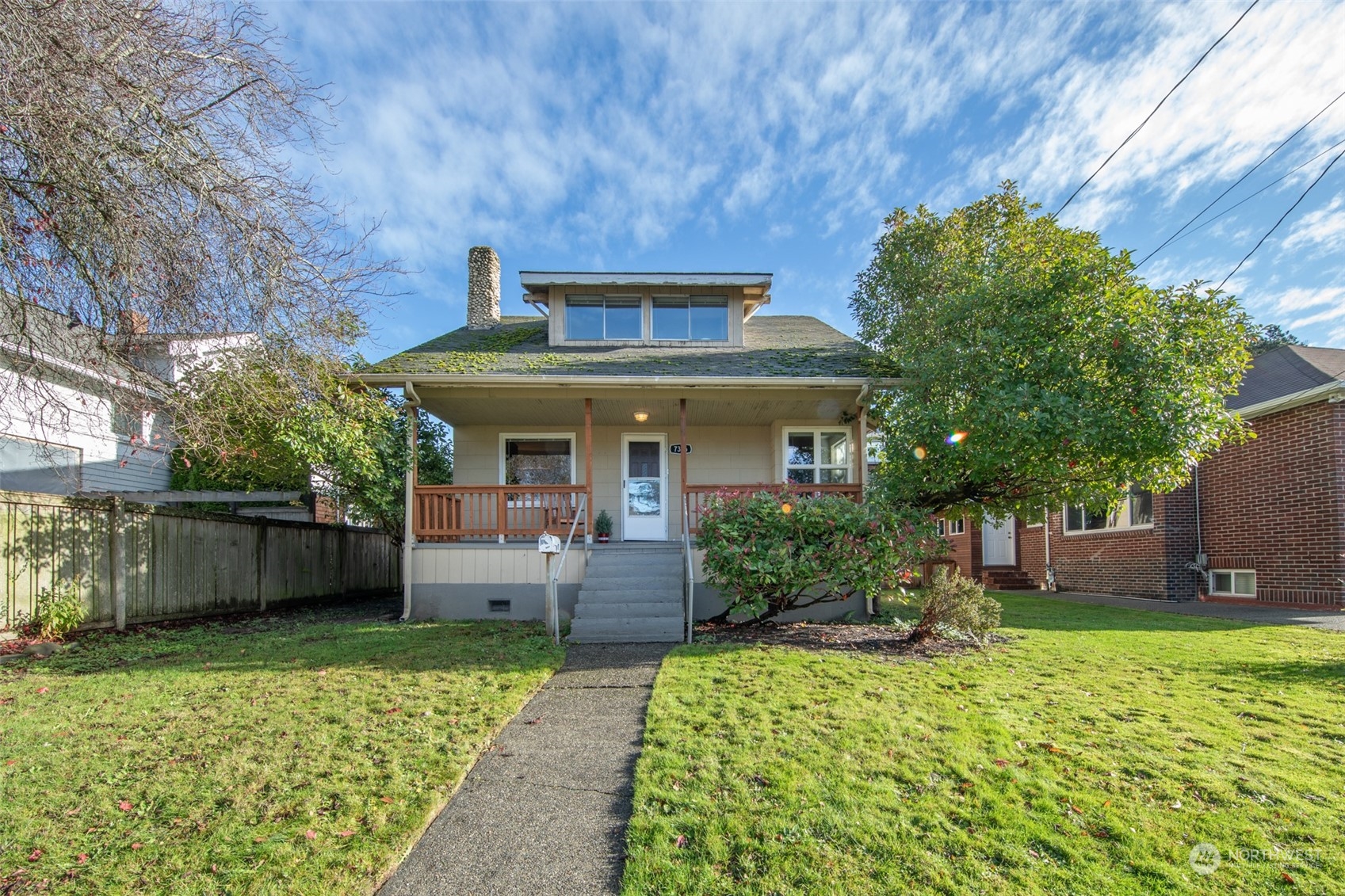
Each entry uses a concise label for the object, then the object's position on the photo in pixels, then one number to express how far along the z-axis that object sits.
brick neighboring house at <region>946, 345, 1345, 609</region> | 9.66
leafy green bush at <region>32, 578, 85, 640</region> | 6.80
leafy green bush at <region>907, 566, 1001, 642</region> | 7.18
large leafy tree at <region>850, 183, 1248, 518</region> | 7.00
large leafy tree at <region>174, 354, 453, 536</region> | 5.90
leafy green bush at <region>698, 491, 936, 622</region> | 7.53
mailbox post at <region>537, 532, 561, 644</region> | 7.42
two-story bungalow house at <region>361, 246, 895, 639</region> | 9.38
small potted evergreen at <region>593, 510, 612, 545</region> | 11.29
